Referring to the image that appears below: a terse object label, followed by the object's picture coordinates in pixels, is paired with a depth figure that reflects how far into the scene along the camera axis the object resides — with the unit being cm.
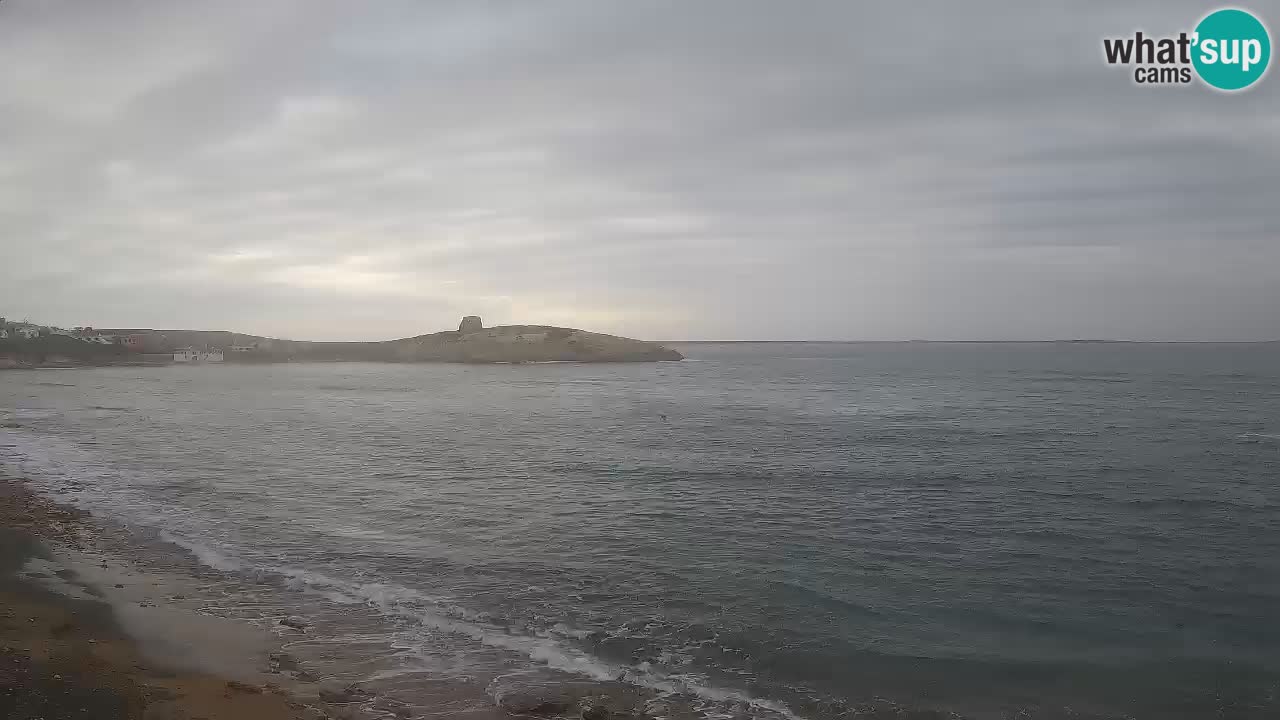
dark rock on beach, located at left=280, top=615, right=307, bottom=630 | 1387
